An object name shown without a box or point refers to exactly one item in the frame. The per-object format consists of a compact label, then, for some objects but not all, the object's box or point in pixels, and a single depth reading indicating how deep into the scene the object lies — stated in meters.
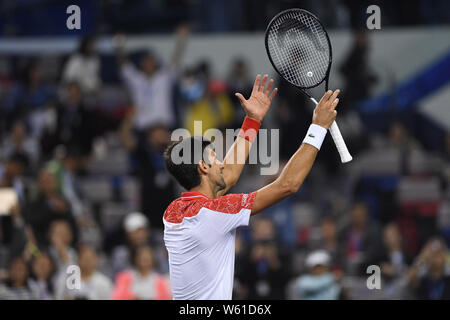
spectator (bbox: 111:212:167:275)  18.00
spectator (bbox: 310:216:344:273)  19.04
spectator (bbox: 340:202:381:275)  18.73
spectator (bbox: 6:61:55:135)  23.62
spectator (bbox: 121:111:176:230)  19.81
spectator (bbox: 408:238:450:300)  16.55
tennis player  9.21
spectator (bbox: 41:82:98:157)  21.55
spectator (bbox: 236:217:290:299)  17.62
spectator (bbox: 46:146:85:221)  19.86
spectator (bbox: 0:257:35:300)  16.08
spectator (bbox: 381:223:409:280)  18.28
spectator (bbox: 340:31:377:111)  23.03
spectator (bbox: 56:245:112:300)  15.93
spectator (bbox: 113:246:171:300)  15.29
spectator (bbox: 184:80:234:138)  22.45
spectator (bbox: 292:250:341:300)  16.86
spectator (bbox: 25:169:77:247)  18.58
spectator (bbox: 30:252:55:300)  16.52
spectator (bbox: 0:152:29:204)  19.22
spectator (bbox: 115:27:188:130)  22.08
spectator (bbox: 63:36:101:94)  22.41
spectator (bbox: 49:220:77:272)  17.75
